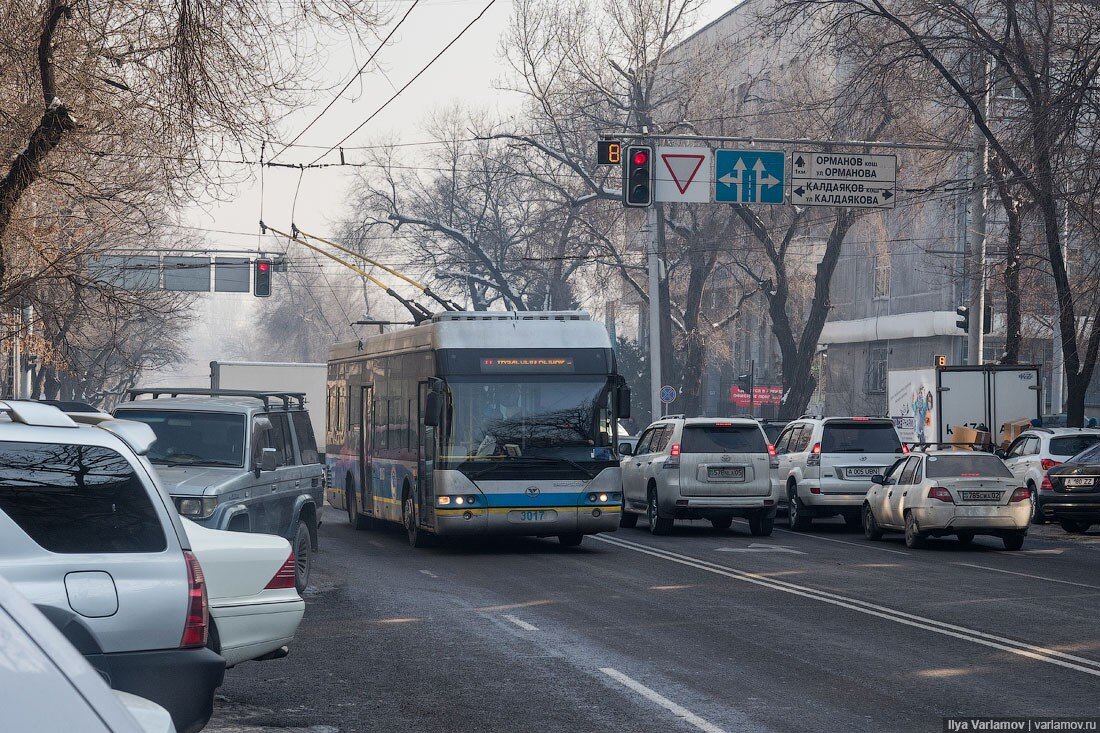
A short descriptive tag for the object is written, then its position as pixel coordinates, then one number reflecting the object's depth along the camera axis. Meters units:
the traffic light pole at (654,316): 38.38
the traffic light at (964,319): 31.39
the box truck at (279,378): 39.44
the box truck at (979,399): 32.84
